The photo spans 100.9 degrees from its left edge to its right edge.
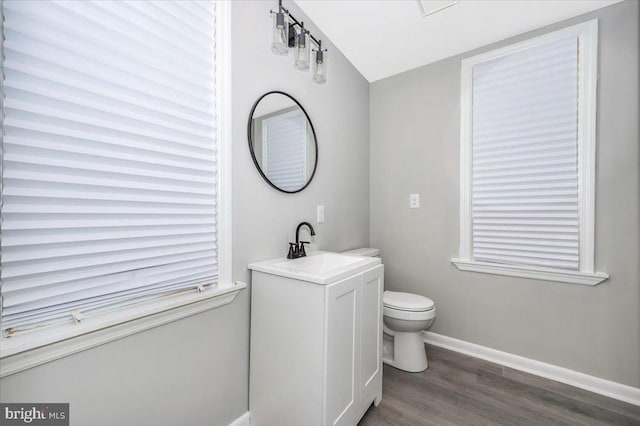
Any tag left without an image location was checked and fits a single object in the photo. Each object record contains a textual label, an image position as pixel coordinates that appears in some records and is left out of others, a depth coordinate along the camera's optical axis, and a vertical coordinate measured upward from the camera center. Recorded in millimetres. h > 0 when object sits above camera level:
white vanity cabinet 1187 -685
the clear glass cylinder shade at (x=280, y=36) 1377 +938
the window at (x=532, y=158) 1754 +402
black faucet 1651 -234
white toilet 1908 -855
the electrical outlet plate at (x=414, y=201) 2430 +100
